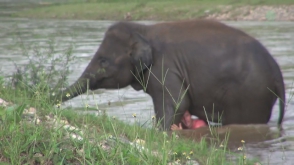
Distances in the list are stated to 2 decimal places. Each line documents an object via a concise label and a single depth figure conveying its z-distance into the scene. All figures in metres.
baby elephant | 17.19
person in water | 17.47
